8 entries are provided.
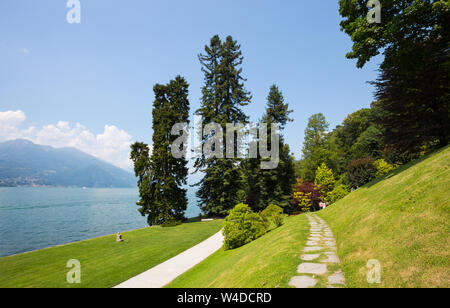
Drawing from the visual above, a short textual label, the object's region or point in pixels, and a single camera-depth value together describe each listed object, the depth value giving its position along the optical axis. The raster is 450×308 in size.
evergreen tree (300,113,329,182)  36.38
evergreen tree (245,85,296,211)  25.05
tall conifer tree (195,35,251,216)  23.75
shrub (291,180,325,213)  25.71
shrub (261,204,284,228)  13.21
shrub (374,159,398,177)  23.18
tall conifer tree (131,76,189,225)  22.09
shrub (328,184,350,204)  22.56
